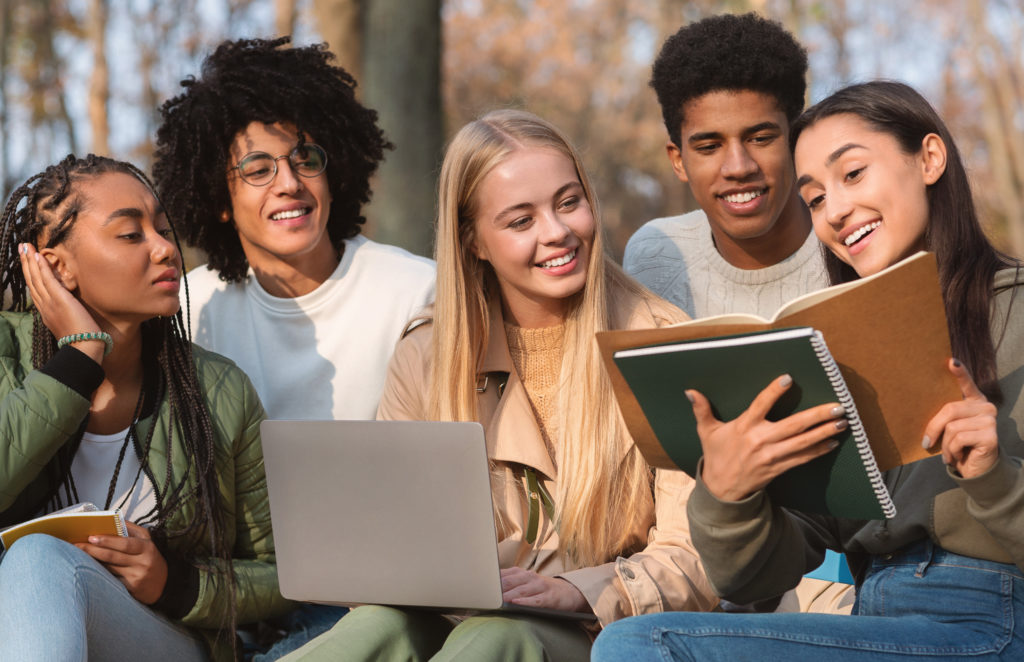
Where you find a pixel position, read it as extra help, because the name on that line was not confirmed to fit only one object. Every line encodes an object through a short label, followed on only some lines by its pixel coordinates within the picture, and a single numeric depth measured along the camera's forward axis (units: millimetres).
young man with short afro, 3619
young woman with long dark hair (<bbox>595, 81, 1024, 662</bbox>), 2023
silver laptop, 2316
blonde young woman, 2645
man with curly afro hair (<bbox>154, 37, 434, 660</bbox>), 3764
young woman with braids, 2902
